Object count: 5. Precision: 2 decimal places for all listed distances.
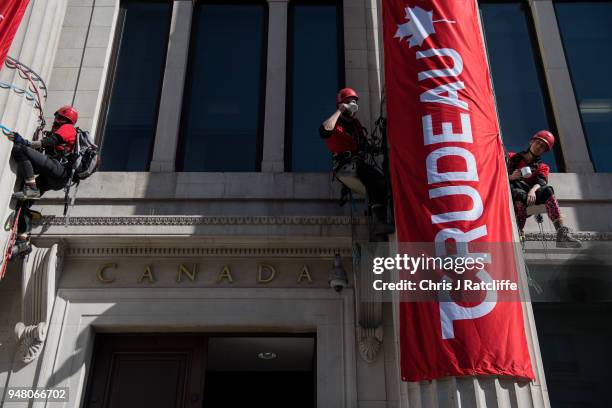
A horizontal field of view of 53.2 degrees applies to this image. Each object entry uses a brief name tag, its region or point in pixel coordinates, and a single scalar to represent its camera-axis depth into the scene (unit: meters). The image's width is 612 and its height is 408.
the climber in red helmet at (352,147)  9.55
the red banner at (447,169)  7.30
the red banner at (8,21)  10.45
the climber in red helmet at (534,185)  9.51
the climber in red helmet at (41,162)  9.93
